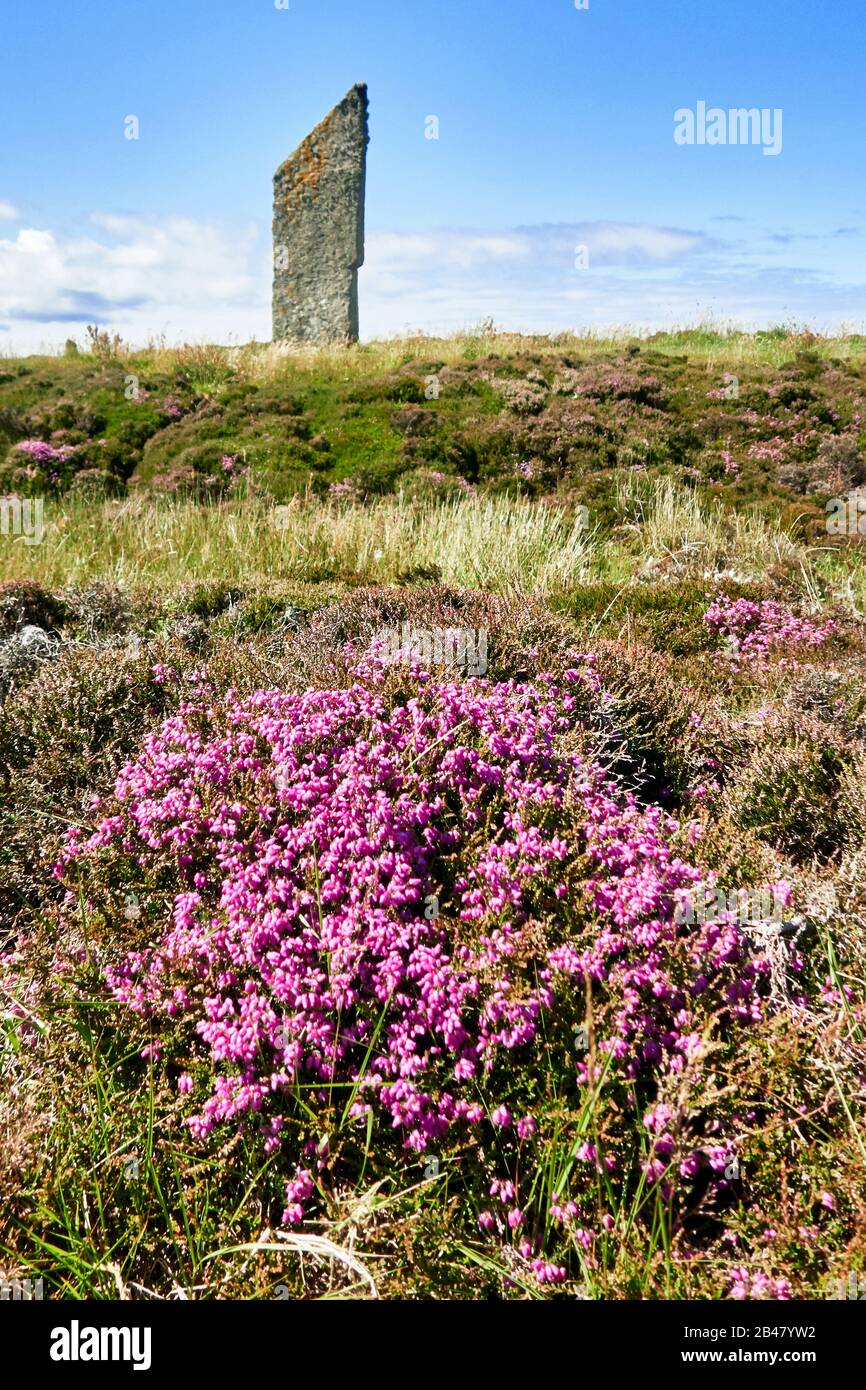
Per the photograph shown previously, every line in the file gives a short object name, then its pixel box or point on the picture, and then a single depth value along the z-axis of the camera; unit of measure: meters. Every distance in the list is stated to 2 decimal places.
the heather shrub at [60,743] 3.52
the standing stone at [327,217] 24.09
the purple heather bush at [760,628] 5.88
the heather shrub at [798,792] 3.57
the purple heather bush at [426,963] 2.09
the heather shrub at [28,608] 5.65
